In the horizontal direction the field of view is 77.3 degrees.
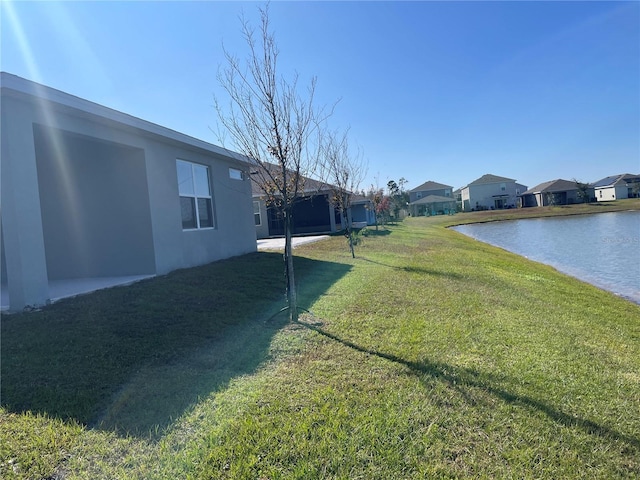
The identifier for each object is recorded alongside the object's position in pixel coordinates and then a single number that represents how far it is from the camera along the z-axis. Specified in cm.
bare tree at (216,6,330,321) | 573
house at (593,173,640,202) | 7122
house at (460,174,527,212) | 7394
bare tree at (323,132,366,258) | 1438
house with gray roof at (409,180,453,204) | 8212
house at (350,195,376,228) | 3722
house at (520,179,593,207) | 6794
